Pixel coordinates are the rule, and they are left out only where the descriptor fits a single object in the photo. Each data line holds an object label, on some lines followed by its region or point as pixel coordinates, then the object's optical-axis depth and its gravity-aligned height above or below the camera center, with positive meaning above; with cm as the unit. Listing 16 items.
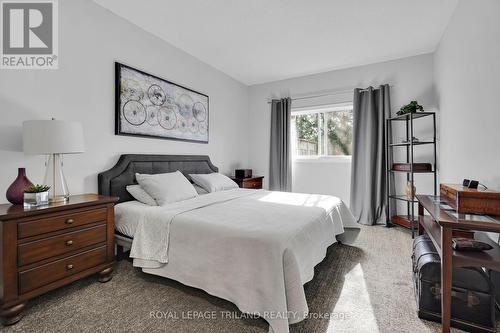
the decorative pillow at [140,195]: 236 -30
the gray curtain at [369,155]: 365 +18
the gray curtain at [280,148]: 443 +35
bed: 136 -55
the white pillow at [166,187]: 238 -23
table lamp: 171 +17
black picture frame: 254 +68
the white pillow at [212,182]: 316 -22
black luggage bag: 137 -80
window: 415 +65
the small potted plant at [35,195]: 163 -21
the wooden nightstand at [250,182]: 401 -29
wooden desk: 126 -52
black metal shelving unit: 318 +28
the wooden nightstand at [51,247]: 144 -58
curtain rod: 393 +128
